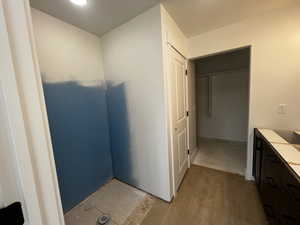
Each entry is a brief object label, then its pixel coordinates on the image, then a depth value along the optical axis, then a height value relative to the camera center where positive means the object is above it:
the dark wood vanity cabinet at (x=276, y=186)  0.90 -0.82
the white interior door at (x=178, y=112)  1.79 -0.21
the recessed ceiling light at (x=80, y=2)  1.37 +1.07
